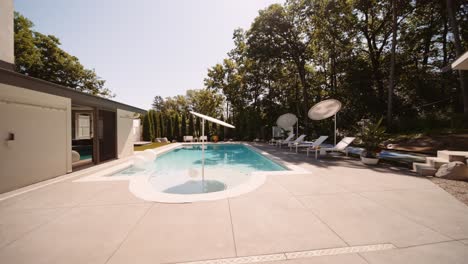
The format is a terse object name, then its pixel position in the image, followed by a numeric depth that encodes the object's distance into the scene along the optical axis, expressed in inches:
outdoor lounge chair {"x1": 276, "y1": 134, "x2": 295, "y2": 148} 566.3
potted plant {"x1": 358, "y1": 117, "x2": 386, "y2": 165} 307.2
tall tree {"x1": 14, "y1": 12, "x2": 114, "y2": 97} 796.6
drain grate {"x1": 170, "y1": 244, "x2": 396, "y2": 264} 83.8
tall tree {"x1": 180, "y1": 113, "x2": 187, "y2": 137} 848.3
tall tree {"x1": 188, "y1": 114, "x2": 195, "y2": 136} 853.8
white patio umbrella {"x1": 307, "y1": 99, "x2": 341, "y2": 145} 387.9
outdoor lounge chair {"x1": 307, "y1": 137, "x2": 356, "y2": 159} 355.7
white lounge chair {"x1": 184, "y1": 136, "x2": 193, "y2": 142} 801.6
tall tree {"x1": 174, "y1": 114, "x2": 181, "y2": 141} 840.3
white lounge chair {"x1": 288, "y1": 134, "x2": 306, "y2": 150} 500.7
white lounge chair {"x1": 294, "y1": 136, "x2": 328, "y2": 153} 393.6
